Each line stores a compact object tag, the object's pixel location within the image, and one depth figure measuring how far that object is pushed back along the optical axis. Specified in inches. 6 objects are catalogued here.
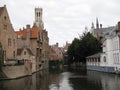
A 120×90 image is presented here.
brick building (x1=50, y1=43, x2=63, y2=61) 5328.3
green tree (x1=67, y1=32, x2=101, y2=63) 3563.0
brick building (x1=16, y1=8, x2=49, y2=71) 2816.4
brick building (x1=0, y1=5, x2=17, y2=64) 2021.4
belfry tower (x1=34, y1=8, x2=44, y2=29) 5585.6
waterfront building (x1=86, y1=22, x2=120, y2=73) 2135.7
